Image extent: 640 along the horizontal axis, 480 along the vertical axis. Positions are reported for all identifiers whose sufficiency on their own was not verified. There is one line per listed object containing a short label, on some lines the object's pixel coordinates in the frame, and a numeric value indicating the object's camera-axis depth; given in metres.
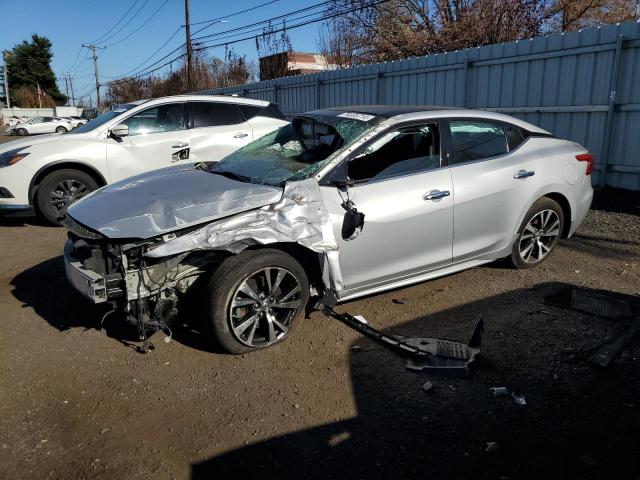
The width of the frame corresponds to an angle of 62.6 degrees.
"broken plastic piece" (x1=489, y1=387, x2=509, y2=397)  3.22
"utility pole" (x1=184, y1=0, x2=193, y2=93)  28.45
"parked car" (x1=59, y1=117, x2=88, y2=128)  45.51
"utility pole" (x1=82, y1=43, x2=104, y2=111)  66.41
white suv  7.06
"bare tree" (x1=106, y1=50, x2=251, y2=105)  36.22
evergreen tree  84.44
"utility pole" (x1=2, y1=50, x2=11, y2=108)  66.94
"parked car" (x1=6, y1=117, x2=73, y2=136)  41.59
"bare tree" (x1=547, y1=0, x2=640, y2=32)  19.78
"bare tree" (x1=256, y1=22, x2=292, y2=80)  27.42
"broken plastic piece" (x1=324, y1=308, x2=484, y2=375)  3.50
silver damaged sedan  3.50
